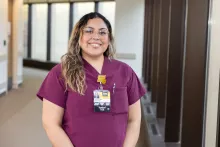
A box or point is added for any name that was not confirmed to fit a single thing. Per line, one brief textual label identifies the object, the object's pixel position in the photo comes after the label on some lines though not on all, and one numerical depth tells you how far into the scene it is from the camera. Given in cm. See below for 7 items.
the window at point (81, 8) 1381
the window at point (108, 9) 1319
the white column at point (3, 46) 802
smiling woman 183
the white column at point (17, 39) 924
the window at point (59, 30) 1438
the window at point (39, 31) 1497
